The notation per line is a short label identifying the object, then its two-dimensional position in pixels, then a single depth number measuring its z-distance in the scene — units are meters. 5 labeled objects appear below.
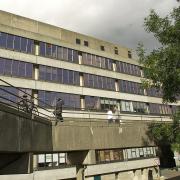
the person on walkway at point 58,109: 14.58
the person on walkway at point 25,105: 11.67
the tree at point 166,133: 19.48
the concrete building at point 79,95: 14.12
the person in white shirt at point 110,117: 18.42
